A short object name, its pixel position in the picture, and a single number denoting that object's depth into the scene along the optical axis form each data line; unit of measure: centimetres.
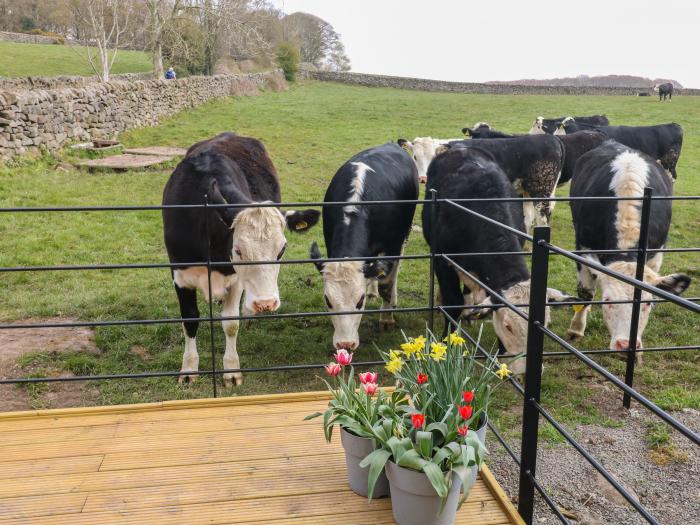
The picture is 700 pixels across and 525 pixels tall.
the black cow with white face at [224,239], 448
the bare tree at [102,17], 2459
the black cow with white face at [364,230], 487
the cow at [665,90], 3325
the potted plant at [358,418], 245
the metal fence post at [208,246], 343
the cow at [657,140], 1387
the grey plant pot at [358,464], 246
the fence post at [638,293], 404
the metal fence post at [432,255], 355
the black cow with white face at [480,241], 451
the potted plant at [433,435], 219
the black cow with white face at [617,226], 475
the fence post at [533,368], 235
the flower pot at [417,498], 221
